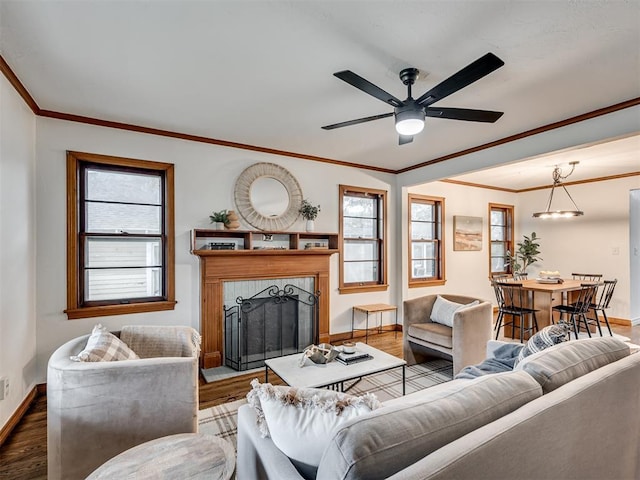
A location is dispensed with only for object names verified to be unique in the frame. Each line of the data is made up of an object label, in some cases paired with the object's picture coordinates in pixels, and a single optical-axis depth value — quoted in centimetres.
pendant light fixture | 473
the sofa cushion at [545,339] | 190
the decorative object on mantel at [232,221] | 370
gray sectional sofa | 86
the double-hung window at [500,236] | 668
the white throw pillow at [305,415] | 106
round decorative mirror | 397
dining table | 438
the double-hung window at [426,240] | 552
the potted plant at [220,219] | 367
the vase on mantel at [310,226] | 430
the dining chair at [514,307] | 443
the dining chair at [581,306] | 449
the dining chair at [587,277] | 541
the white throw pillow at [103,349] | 186
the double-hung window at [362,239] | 486
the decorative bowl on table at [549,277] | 483
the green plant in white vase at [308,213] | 430
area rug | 242
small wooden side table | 460
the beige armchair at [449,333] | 307
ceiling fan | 192
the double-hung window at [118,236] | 317
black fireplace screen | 373
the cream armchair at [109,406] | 173
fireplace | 359
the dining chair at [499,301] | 467
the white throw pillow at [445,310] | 349
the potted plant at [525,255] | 634
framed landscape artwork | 599
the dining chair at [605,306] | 474
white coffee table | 226
